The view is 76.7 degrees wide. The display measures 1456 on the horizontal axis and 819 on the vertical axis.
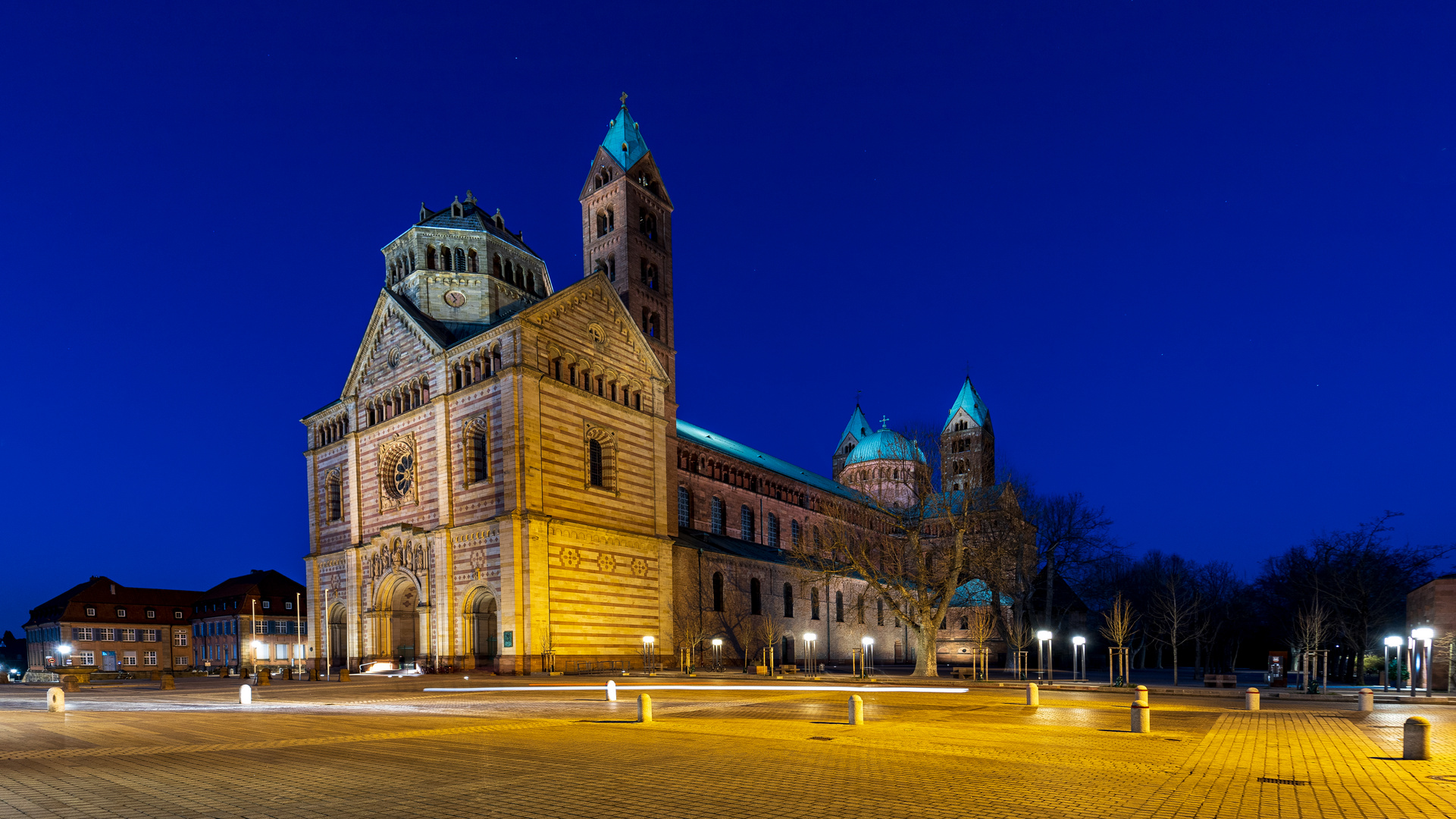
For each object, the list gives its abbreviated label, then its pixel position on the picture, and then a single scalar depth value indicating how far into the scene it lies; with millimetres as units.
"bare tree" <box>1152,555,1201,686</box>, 54284
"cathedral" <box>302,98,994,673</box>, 46656
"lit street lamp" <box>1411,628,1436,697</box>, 34875
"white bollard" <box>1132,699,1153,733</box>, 18719
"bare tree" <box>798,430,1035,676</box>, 45594
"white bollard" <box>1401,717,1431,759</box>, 14883
